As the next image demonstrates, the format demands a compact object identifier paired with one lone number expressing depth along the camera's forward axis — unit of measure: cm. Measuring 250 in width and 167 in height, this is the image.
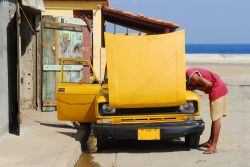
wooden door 1339
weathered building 977
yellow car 856
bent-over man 894
